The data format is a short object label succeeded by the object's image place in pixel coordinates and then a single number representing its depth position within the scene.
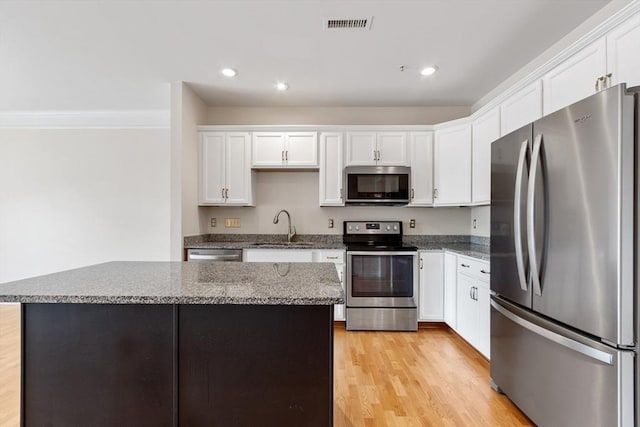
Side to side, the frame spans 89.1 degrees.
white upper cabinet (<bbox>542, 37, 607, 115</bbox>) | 1.71
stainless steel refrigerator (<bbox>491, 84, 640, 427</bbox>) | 1.27
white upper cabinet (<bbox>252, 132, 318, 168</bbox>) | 3.71
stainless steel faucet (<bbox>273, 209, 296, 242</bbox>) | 3.86
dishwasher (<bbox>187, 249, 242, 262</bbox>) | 3.31
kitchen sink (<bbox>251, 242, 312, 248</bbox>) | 3.46
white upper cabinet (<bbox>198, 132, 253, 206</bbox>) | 3.70
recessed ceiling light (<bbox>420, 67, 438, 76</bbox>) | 3.01
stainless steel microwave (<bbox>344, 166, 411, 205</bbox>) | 3.62
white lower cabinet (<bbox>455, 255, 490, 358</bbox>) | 2.59
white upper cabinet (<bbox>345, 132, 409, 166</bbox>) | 3.68
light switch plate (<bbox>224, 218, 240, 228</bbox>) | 4.02
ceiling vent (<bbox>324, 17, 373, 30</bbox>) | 2.26
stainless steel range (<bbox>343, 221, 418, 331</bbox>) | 3.39
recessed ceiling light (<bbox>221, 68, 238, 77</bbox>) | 3.03
